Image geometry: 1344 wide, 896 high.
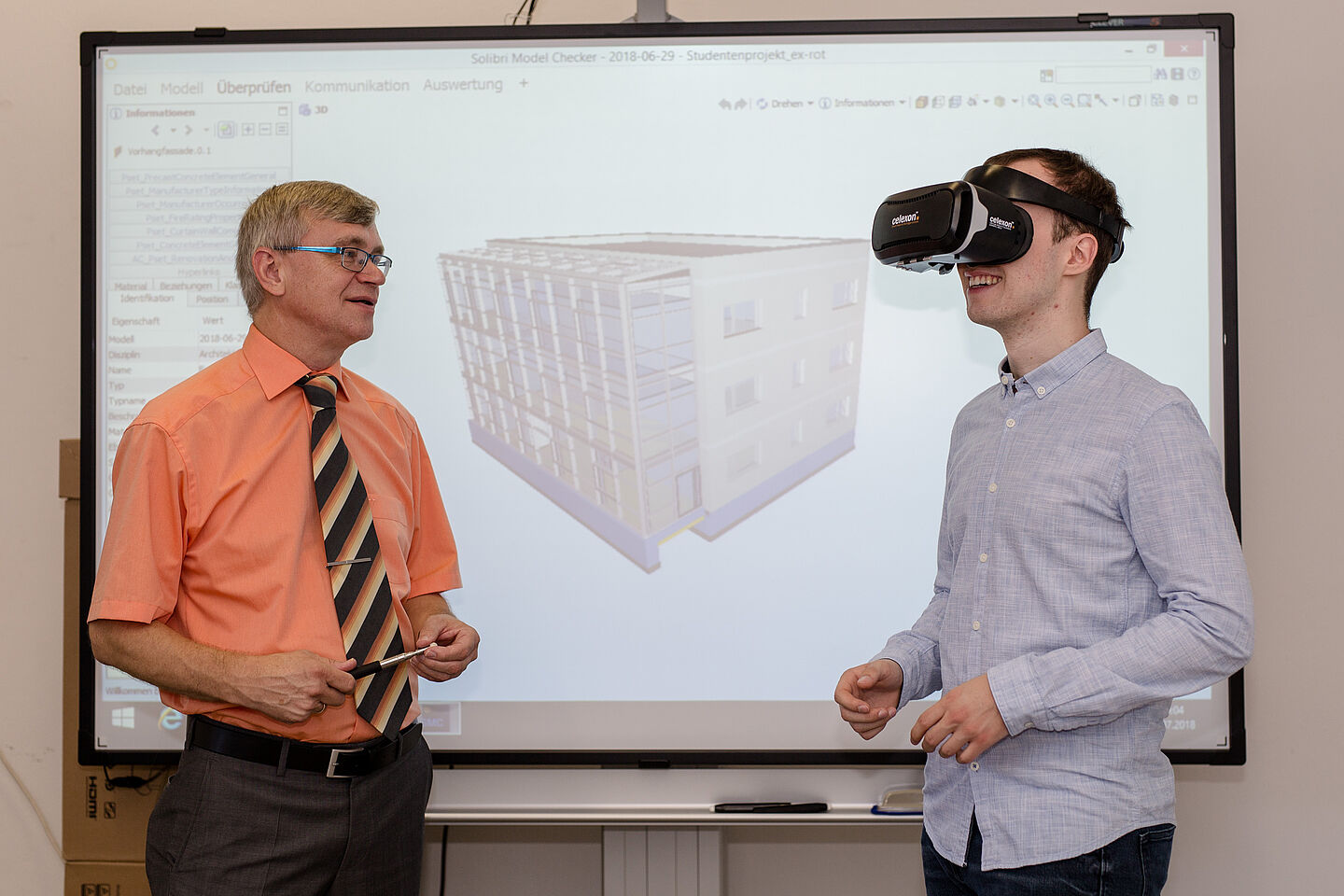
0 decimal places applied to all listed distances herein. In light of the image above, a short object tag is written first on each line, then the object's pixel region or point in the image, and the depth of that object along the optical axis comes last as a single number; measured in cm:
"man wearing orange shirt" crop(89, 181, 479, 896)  137
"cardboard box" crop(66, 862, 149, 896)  216
